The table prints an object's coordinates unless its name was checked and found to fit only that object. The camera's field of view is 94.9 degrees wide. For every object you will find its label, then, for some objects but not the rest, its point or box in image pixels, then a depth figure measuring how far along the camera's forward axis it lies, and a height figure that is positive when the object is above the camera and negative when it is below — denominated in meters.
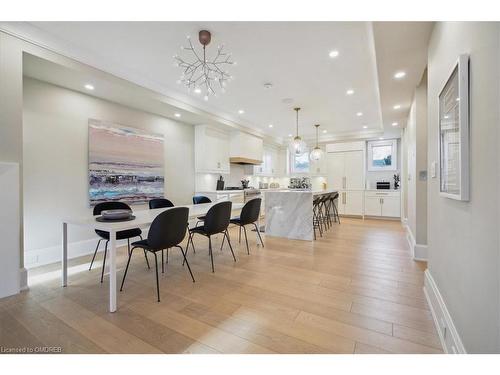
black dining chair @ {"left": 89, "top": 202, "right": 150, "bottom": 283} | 2.60 -0.53
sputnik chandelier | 2.45 +1.60
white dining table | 1.87 -0.36
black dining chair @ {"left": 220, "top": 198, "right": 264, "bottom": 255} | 3.45 -0.46
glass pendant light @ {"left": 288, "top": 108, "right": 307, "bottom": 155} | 4.78 +0.80
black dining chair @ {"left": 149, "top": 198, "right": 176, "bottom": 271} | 3.37 -0.29
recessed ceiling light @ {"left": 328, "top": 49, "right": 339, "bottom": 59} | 2.73 +1.58
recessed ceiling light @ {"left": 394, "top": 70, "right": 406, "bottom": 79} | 2.84 +1.38
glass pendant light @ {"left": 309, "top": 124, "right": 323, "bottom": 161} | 5.66 +0.74
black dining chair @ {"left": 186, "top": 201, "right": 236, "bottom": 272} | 2.76 -0.44
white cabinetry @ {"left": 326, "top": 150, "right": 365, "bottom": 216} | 6.98 +0.18
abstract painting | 3.59 +0.35
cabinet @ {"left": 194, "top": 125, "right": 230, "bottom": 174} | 5.25 +0.82
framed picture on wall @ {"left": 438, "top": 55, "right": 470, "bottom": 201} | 1.12 +0.28
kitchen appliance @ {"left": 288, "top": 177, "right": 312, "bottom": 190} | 7.82 +0.13
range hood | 5.97 +0.96
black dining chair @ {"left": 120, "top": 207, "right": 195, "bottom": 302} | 2.12 -0.44
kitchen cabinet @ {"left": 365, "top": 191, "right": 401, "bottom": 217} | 6.43 -0.57
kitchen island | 4.18 -0.57
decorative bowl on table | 2.17 -0.29
